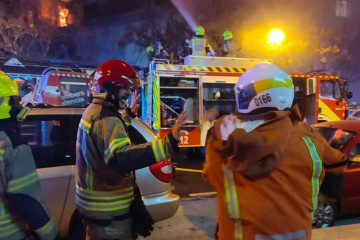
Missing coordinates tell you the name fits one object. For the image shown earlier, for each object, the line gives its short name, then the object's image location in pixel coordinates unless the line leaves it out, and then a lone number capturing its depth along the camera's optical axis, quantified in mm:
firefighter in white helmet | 1328
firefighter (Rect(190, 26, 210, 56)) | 9359
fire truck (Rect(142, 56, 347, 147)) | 8664
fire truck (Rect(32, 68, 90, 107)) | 7828
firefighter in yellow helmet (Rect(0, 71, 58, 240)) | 1654
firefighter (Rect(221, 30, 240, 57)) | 10070
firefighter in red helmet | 1857
